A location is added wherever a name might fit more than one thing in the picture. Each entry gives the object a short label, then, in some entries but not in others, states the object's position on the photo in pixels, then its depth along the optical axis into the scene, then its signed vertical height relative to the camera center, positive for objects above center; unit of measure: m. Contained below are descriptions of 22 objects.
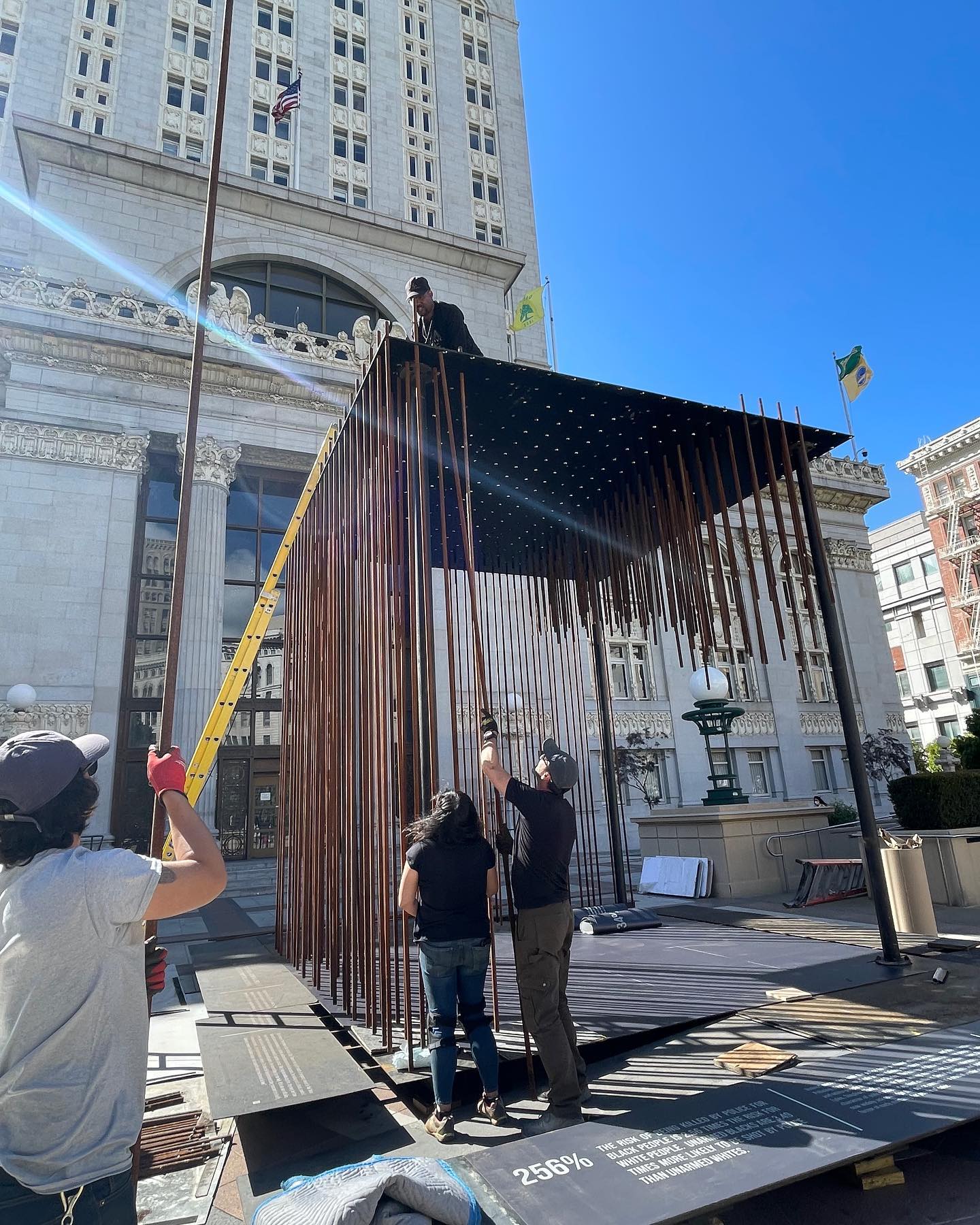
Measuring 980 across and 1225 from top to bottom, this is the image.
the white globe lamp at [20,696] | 16.69 +3.22
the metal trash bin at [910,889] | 7.93 -1.17
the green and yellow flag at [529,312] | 25.39 +17.37
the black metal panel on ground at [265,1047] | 3.84 -1.47
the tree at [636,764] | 25.02 +1.29
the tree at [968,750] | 13.41 +0.56
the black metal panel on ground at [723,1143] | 2.78 -1.53
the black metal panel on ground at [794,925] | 7.76 -1.66
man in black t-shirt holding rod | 4.06 -0.64
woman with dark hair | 4.15 -0.68
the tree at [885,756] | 28.73 +1.13
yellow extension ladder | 7.23 +1.62
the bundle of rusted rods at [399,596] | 5.46 +2.18
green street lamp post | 13.52 +1.59
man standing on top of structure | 6.20 +4.38
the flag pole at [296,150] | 27.97 +26.11
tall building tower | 19.16 +18.20
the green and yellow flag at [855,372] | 24.00 +13.72
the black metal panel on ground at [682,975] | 5.47 -1.62
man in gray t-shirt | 1.90 -0.44
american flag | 23.28 +23.01
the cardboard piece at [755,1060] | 4.21 -1.60
